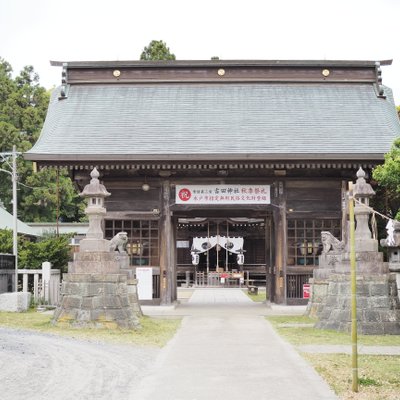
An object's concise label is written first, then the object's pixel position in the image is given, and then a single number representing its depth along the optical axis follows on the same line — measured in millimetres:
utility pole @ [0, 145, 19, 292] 19928
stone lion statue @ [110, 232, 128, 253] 15238
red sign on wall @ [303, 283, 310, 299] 21250
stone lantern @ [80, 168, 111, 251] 13820
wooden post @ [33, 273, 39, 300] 19708
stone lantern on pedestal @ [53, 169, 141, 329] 13164
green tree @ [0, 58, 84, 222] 41250
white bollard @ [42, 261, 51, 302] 19859
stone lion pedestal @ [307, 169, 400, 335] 13094
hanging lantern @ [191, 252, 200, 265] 42281
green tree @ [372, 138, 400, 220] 14019
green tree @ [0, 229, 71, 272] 21953
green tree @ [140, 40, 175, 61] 39250
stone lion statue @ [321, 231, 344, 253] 16688
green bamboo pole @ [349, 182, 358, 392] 7370
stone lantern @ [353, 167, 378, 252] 13656
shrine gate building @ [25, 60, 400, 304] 20828
